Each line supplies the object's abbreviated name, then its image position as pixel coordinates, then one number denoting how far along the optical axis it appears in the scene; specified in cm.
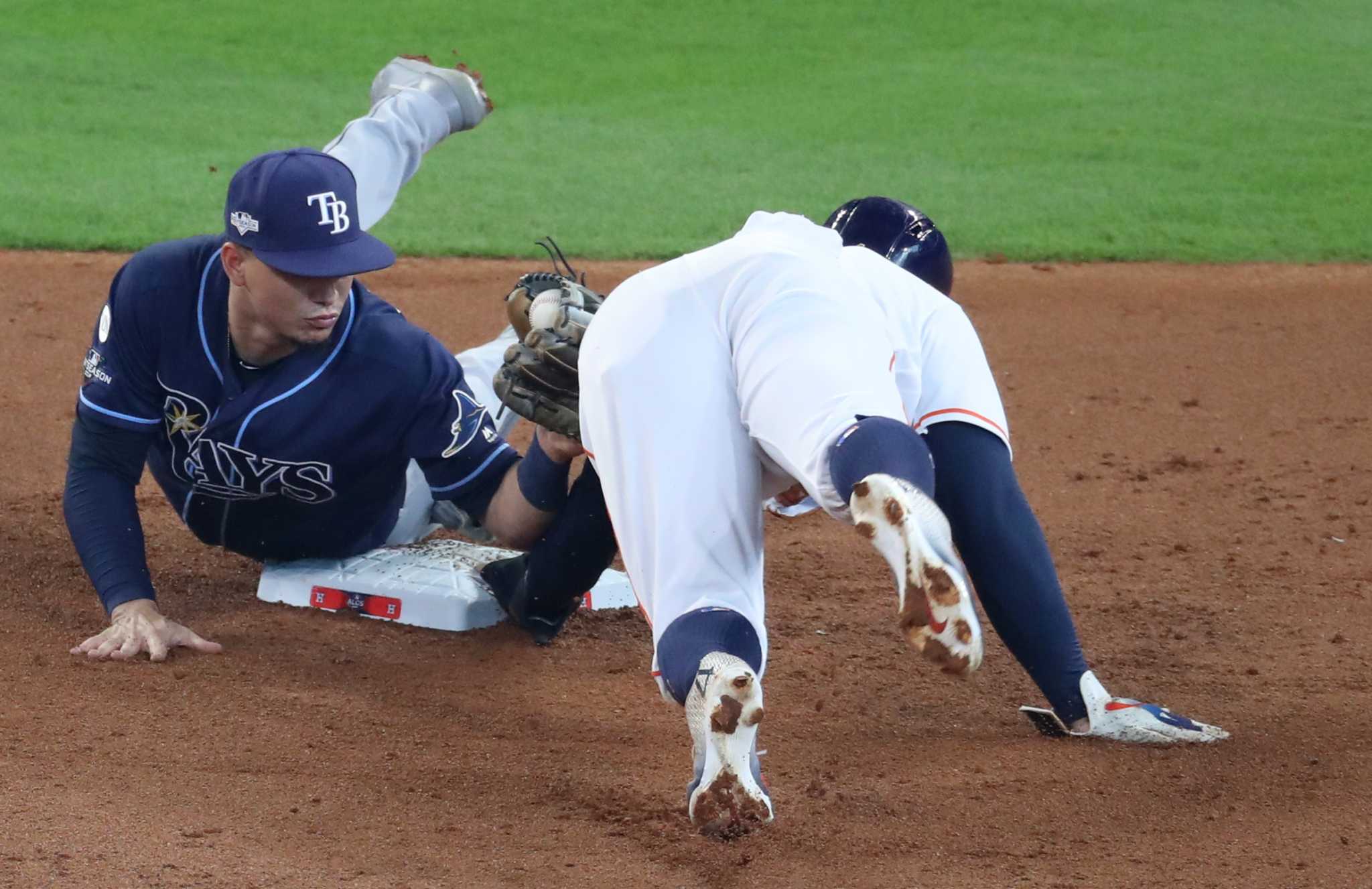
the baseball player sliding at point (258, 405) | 1976
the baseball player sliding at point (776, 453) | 1913
